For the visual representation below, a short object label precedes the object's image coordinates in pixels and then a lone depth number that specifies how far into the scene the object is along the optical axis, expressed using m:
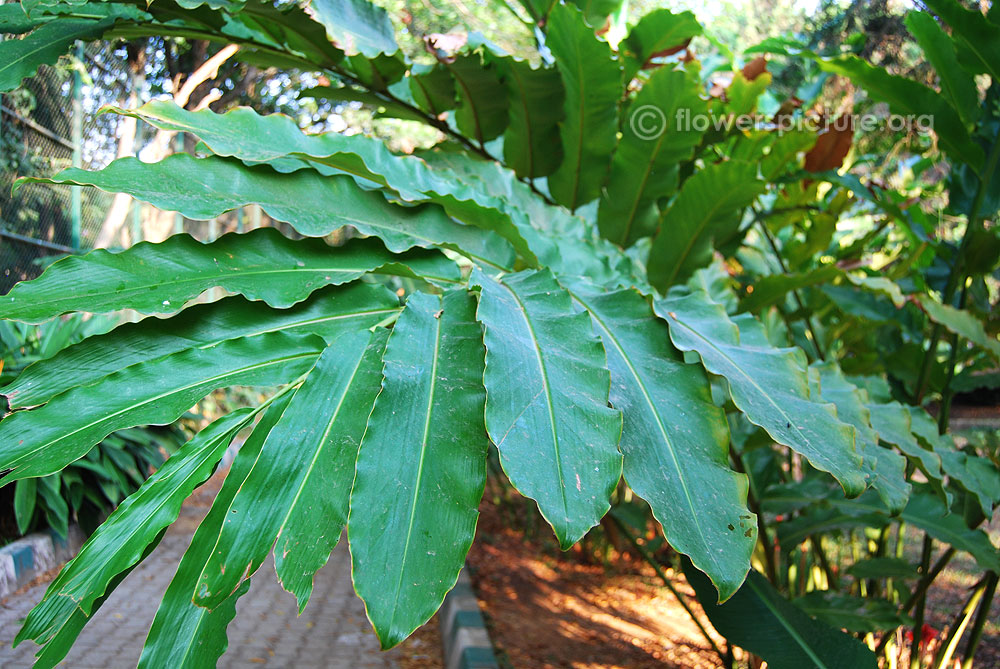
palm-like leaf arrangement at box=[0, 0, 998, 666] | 0.75
